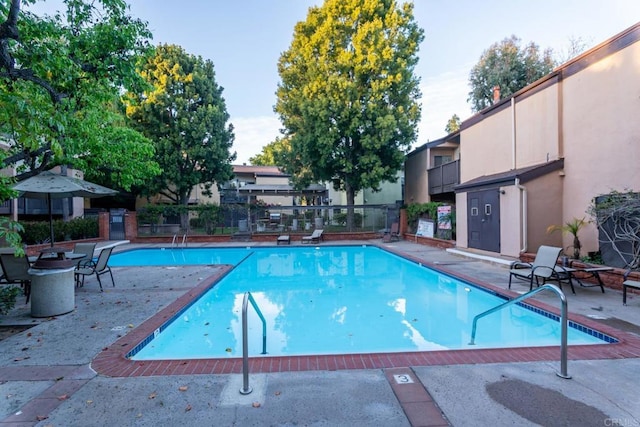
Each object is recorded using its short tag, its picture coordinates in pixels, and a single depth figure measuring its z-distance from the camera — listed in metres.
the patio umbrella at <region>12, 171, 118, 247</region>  6.49
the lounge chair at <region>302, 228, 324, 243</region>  17.95
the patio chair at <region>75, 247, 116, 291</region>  7.05
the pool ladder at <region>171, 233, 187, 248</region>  17.64
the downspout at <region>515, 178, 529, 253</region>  9.53
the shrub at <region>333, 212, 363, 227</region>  19.75
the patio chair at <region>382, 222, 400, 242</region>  17.98
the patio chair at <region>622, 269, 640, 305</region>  5.36
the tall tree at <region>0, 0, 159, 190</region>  3.55
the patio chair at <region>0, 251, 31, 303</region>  5.86
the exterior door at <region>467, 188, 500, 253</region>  10.70
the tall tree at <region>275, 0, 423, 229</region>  18.28
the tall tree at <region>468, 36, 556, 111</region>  23.05
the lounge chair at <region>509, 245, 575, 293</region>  6.50
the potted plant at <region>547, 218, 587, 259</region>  8.30
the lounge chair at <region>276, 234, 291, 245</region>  17.78
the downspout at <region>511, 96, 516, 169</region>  11.37
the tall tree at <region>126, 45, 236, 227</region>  19.38
